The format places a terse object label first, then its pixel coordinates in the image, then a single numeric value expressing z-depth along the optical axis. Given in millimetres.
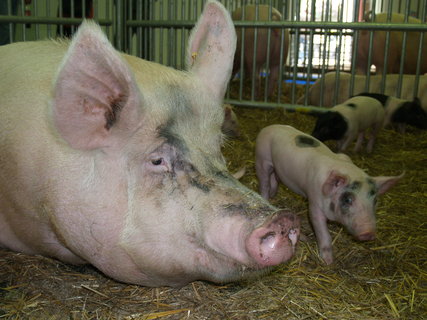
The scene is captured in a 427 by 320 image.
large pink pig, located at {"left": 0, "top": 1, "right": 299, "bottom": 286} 1760
